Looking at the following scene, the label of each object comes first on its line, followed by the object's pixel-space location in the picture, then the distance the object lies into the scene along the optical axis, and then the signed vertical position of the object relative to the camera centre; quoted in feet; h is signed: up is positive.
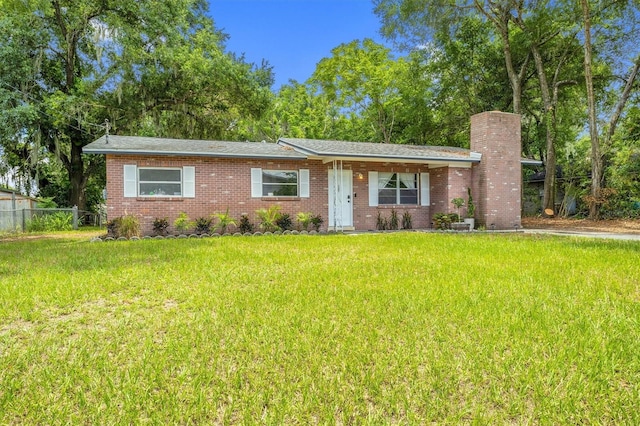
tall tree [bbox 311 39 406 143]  83.15 +28.66
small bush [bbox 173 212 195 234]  36.27 -1.19
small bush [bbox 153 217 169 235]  36.22 -1.42
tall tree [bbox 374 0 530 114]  59.36 +31.04
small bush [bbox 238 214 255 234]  39.09 -1.61
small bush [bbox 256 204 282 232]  39.14 -0.83
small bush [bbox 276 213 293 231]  39.86 -1.27
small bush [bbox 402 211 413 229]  45.37 -1.47
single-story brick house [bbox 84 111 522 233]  36.81 +3.45
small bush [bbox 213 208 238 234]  37.55 -1.06
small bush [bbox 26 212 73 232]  46.34 -1.29
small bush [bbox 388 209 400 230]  44.75 -1.44
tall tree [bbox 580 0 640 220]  49.85 +13.56
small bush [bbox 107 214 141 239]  34.40 -1.41
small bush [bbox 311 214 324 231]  40.55 -1.32
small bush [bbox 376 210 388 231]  44.24 -1.54
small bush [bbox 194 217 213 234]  37.40 -1.50
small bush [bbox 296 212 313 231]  39.86 -0.98
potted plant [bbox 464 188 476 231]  43.02 -0.47
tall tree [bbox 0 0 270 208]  49.70 +19.57
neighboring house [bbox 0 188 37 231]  43.45 +0.51
